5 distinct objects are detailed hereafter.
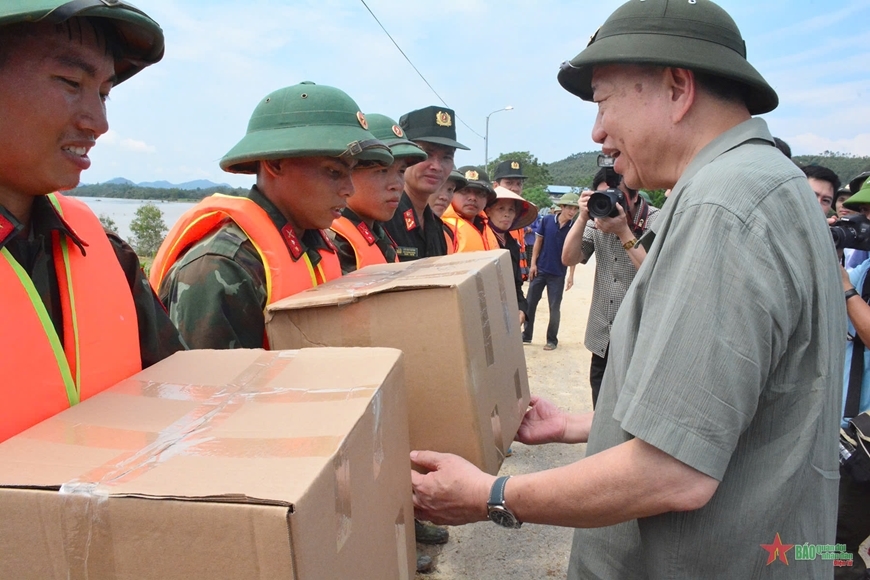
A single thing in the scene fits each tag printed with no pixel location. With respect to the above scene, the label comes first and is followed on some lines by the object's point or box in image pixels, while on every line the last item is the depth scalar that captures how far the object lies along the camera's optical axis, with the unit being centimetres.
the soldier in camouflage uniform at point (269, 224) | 171
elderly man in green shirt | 95
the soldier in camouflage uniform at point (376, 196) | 275
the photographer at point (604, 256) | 335
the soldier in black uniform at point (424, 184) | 378
